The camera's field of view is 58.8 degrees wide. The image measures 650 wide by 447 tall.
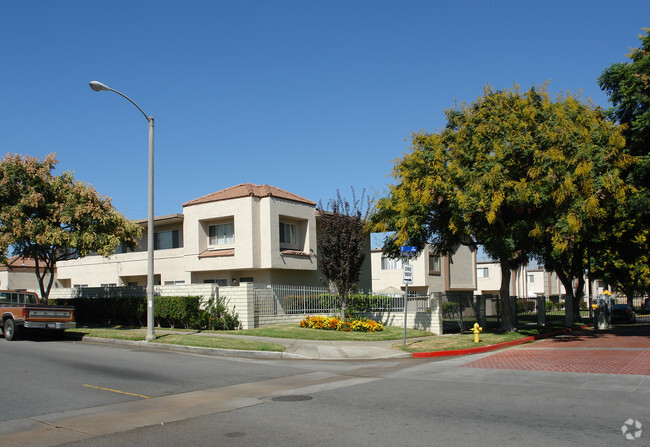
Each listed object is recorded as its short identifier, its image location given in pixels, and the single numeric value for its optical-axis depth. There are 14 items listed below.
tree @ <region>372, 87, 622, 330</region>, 19.58
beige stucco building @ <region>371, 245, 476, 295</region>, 47.42
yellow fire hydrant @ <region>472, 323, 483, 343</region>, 20.59
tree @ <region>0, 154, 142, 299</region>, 23.91
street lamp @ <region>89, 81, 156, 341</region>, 19.92
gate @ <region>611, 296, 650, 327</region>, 41.26
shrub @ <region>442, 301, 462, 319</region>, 25.52
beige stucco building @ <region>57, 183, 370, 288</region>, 31.92
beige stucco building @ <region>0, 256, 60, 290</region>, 46.97
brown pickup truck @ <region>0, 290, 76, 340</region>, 20.45
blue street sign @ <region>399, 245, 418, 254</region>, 19.47
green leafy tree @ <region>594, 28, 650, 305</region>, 20.16
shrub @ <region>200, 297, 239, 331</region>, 23.50
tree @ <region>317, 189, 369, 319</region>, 23.95
